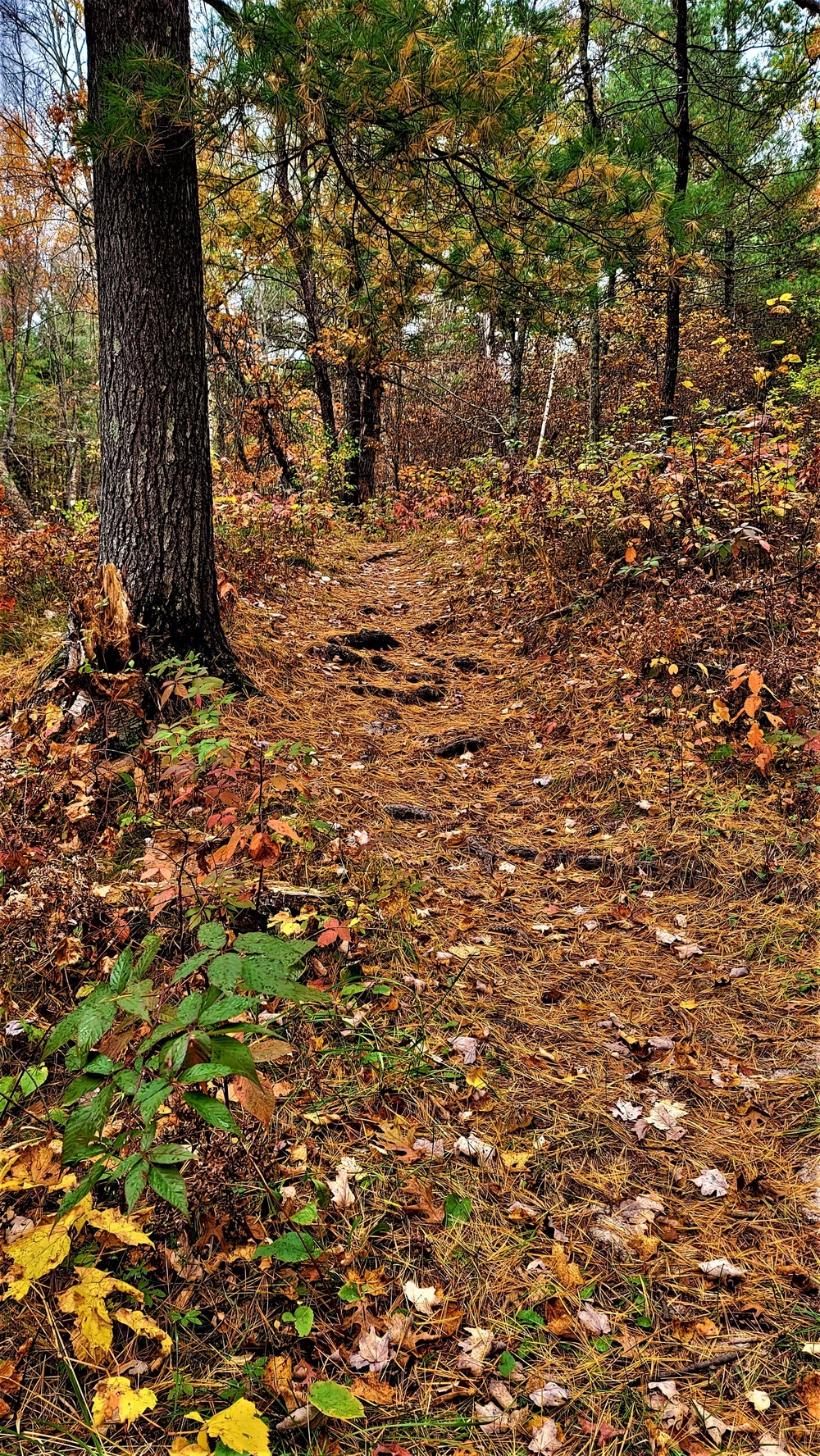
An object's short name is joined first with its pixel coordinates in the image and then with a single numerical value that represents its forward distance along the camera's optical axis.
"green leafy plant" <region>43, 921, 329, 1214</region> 1.46
